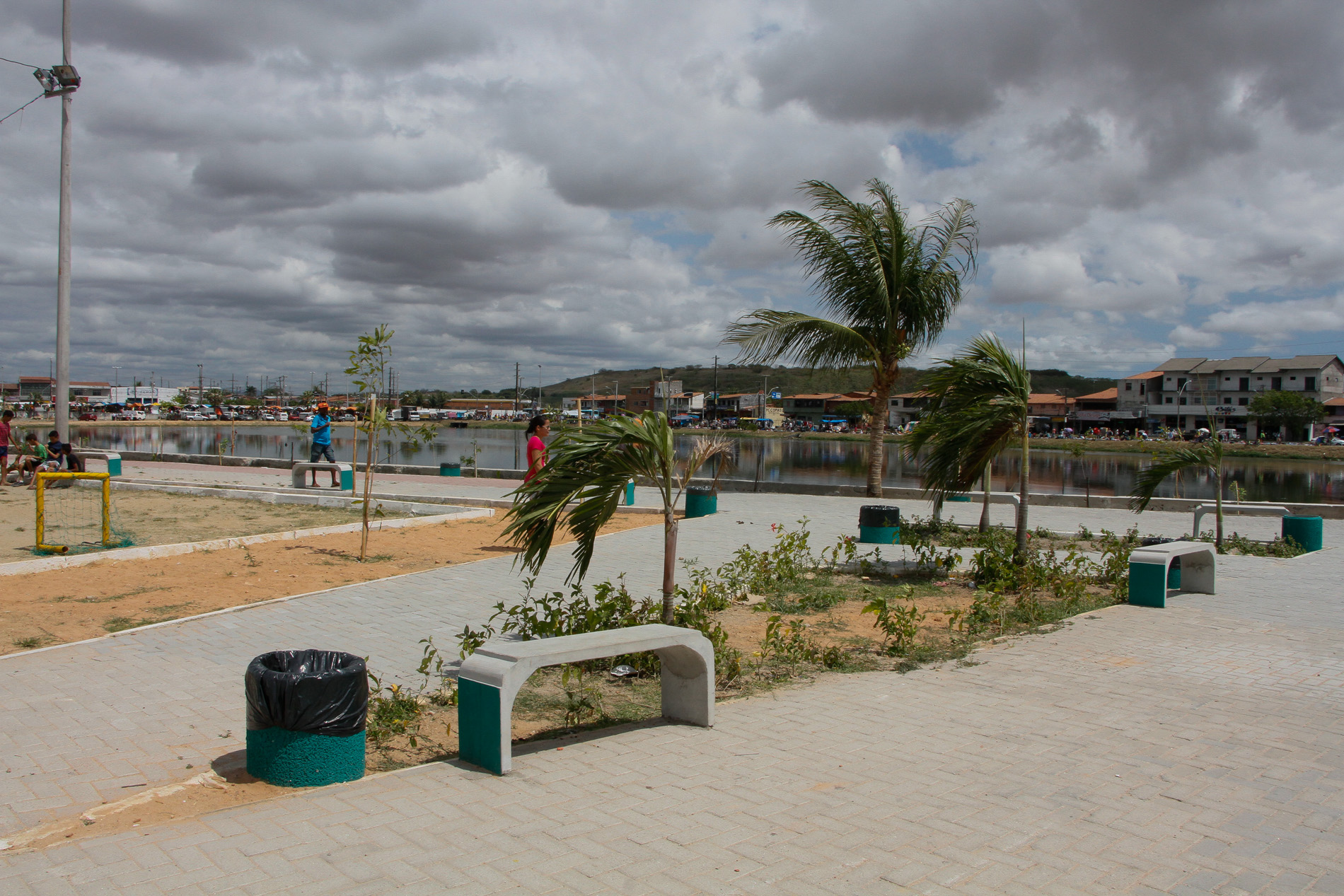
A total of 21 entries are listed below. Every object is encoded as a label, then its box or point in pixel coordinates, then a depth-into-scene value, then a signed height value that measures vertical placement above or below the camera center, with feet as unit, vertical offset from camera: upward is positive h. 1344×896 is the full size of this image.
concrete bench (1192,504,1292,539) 53.06 -3.82
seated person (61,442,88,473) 58.85 -2.39
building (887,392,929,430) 354.08 +12.47
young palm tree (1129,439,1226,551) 37.86 -0.70
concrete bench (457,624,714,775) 12.92 -3.87
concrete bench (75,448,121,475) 73.67 -3.40
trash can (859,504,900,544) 40.57 -3.88
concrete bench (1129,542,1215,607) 26.43 -3.78
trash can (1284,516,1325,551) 40.01 -3.75
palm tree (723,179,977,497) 52.90 +9.56
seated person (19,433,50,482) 59.47 -2.43
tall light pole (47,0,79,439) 53.83 +13.13
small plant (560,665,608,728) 15.74 -5.14
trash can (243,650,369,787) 12.27 -4.24
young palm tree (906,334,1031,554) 29.60 +0.98
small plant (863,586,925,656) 20.49 -4.40
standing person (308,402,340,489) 57.17 -0.48
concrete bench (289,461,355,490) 62.90 -3.23
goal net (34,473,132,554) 33.73 -4.63
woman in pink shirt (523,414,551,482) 35.60 -0.22
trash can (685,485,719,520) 51.13 -3.87
